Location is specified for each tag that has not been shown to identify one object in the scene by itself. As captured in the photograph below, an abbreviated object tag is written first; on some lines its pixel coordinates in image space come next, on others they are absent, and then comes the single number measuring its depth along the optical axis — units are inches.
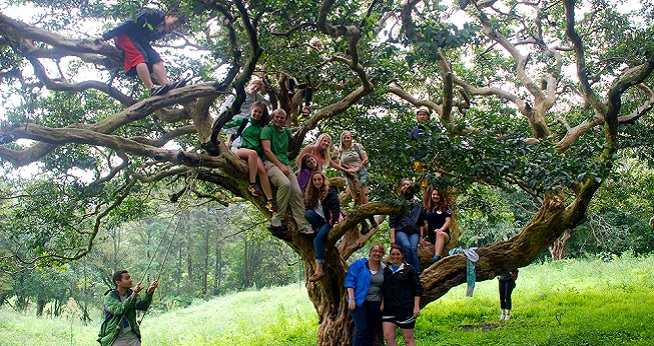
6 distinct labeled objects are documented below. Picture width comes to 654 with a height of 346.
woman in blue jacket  227.5
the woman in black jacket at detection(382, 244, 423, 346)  221.3
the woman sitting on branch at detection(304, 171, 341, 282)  249.3
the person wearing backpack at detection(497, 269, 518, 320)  381.7
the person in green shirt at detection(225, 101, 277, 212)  232.5
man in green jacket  197.9
